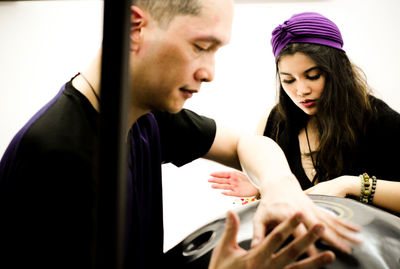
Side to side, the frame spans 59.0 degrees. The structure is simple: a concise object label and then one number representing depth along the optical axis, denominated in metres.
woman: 1.20
